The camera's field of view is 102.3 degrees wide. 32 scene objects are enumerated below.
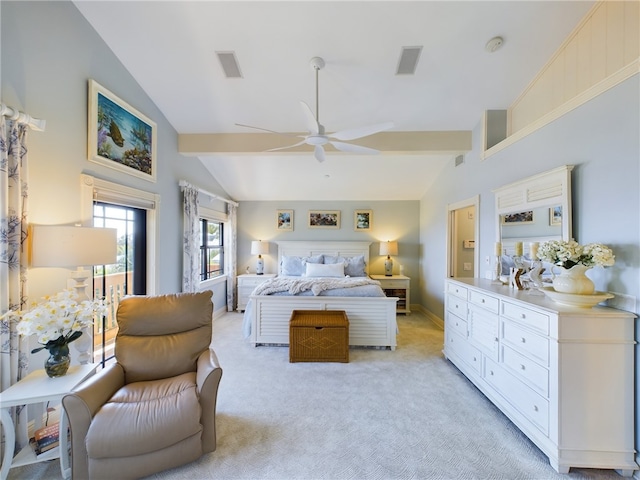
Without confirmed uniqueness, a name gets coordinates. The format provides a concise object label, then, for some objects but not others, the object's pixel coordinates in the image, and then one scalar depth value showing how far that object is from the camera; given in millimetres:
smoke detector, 2342
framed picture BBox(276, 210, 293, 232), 5875
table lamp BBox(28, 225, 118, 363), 1720
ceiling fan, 2158
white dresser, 1690
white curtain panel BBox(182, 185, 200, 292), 3809
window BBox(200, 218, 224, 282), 4945
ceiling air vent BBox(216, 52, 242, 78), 2535
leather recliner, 1501
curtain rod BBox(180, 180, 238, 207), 3767
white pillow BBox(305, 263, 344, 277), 5004
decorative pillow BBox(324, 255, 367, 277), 5316
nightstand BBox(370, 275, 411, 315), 5225
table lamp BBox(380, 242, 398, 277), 5504
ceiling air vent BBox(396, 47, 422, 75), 2445
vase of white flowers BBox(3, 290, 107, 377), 1617
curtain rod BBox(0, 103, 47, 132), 1624
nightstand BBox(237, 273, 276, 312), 5320
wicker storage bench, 3156
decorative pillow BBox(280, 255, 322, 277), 5385
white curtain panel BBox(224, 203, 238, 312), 5375
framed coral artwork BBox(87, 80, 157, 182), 2379
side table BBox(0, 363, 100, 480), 1504
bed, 3543
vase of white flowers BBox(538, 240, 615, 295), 1747
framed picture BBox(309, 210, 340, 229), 5844
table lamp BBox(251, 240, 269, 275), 5594
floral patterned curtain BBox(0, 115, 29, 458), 1659
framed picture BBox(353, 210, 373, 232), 5801
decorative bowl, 1730
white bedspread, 3689
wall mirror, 2156
